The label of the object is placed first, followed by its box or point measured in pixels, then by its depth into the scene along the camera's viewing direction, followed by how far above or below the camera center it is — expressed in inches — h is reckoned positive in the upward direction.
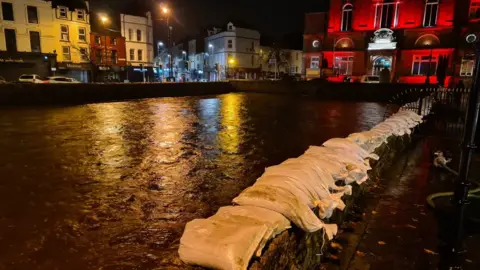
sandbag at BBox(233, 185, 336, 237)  111.0 -43.2
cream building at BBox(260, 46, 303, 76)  2476.6 +156.7
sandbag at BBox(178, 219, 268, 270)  84.2 -45.0
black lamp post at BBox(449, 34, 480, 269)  133.1 -33.9
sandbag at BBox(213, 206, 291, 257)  98.3 -44.2
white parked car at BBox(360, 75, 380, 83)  1405.0 +18.1
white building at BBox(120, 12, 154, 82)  1899.6 +197.4
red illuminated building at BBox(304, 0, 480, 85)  1374.3 +210.8
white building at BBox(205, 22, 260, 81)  2347.4 +200.7
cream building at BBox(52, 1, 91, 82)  1531.7 +183.0
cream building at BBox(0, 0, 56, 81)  1368.1 +166.5
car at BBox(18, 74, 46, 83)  1189.7 -7.2
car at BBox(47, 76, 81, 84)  1154.8 -9.3
